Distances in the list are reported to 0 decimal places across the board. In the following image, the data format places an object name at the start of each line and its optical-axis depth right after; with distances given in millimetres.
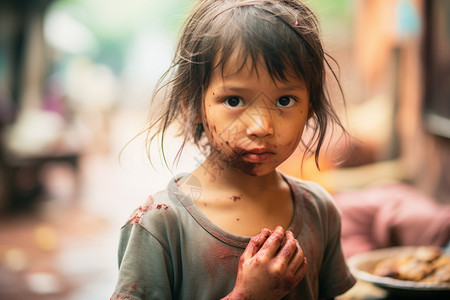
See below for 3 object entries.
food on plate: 1418
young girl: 1060
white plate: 1337
